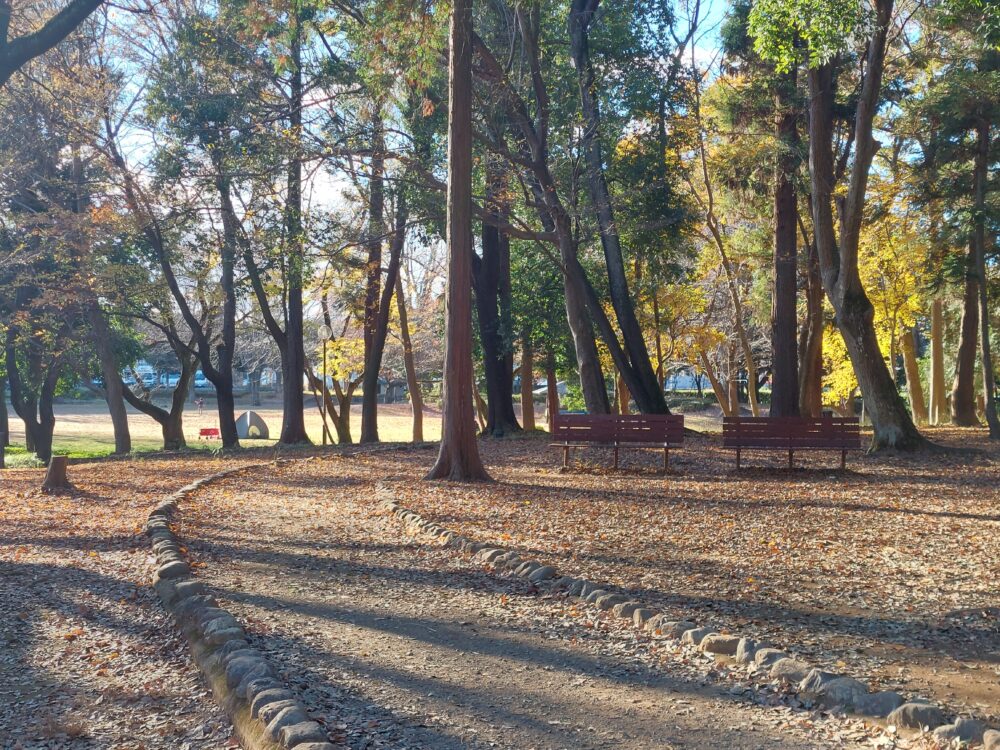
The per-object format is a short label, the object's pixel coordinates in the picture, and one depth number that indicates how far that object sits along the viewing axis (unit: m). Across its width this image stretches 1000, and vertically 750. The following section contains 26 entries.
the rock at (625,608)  5.71
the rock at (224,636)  5.17
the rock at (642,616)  5.51
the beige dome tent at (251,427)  41.66
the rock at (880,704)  4.04
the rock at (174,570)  6.84
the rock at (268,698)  4.11
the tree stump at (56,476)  12.18
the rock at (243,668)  4.55
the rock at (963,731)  3.67
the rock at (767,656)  4.69
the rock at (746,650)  4.79
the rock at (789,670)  4.47
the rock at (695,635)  5.13
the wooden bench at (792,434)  12.87
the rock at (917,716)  3.88
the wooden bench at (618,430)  13.38
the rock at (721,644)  4.95
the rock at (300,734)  3.68
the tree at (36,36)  8.72
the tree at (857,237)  14.18
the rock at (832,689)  4.16
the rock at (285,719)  3.83
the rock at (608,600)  5.90
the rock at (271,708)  3.99
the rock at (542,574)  6.67
